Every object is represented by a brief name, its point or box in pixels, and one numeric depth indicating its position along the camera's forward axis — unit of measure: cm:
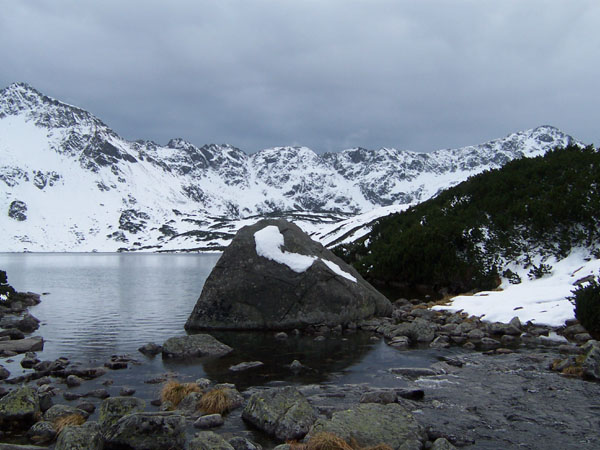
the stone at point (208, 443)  815
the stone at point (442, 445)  862
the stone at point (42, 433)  961
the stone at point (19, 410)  1036
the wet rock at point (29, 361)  1609
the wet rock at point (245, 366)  1540
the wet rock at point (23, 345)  1849
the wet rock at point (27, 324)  2361
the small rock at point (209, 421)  1030
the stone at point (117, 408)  948
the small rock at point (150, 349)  1822
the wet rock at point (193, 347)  1767
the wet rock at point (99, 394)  1255
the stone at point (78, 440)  831
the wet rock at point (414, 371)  1447
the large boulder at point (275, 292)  2311
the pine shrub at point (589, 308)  1823
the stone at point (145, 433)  848
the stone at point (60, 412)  1044
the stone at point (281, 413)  978
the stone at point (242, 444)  881
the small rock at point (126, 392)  1275
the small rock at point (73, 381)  1363
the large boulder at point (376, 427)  888
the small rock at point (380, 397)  1148
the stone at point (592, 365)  1326
